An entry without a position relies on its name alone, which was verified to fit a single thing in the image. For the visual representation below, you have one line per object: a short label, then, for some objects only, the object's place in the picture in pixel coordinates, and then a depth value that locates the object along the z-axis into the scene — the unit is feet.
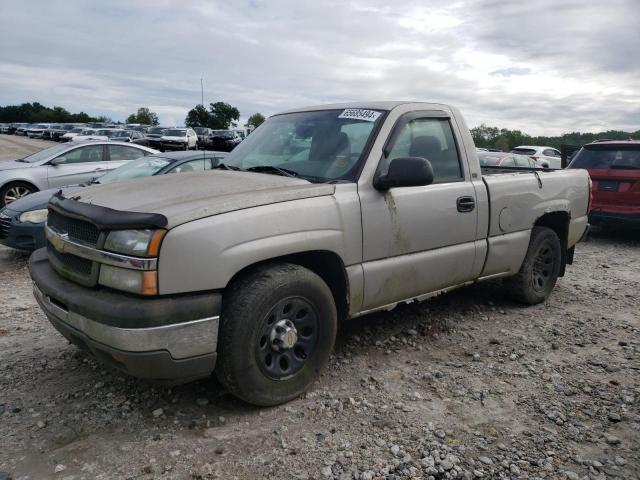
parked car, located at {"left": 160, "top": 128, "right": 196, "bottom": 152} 98.35
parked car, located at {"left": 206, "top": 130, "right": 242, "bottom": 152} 118.27
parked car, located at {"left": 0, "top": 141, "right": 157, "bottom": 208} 30.32
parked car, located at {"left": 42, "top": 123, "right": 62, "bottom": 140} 167.73
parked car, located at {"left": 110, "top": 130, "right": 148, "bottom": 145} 104.04
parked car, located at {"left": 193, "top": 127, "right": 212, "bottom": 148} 128.34
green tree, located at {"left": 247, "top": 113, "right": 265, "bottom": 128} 219.61
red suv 26.89
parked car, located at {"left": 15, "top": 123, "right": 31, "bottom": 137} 190.32
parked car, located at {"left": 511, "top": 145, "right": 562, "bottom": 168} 71.15
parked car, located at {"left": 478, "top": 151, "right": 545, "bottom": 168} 46.75
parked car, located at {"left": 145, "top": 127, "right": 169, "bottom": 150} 102.70
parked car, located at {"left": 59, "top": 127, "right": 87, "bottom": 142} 140.91
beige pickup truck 8.69
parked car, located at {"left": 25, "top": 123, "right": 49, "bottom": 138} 170.91
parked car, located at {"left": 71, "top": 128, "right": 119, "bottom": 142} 118.60
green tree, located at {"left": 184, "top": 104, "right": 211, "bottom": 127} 184.12
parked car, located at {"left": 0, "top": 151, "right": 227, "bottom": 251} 21.08
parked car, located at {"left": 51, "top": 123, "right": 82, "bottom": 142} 163.87
